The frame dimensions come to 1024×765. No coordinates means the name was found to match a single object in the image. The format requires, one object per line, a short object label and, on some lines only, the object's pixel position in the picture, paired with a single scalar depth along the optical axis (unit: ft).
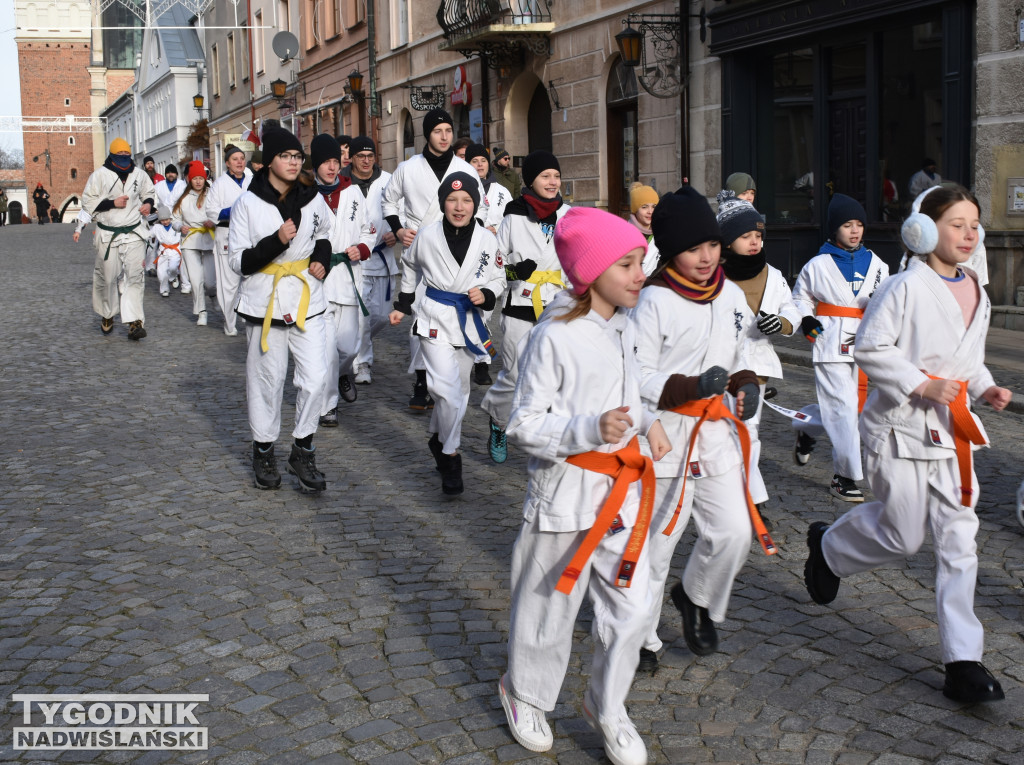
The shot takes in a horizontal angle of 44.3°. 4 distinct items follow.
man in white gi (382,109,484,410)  32.17
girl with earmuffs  13.80
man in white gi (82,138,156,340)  46.37
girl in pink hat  12.08
